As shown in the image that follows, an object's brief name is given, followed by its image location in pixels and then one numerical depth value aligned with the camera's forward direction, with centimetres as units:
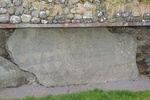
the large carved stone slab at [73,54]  660
